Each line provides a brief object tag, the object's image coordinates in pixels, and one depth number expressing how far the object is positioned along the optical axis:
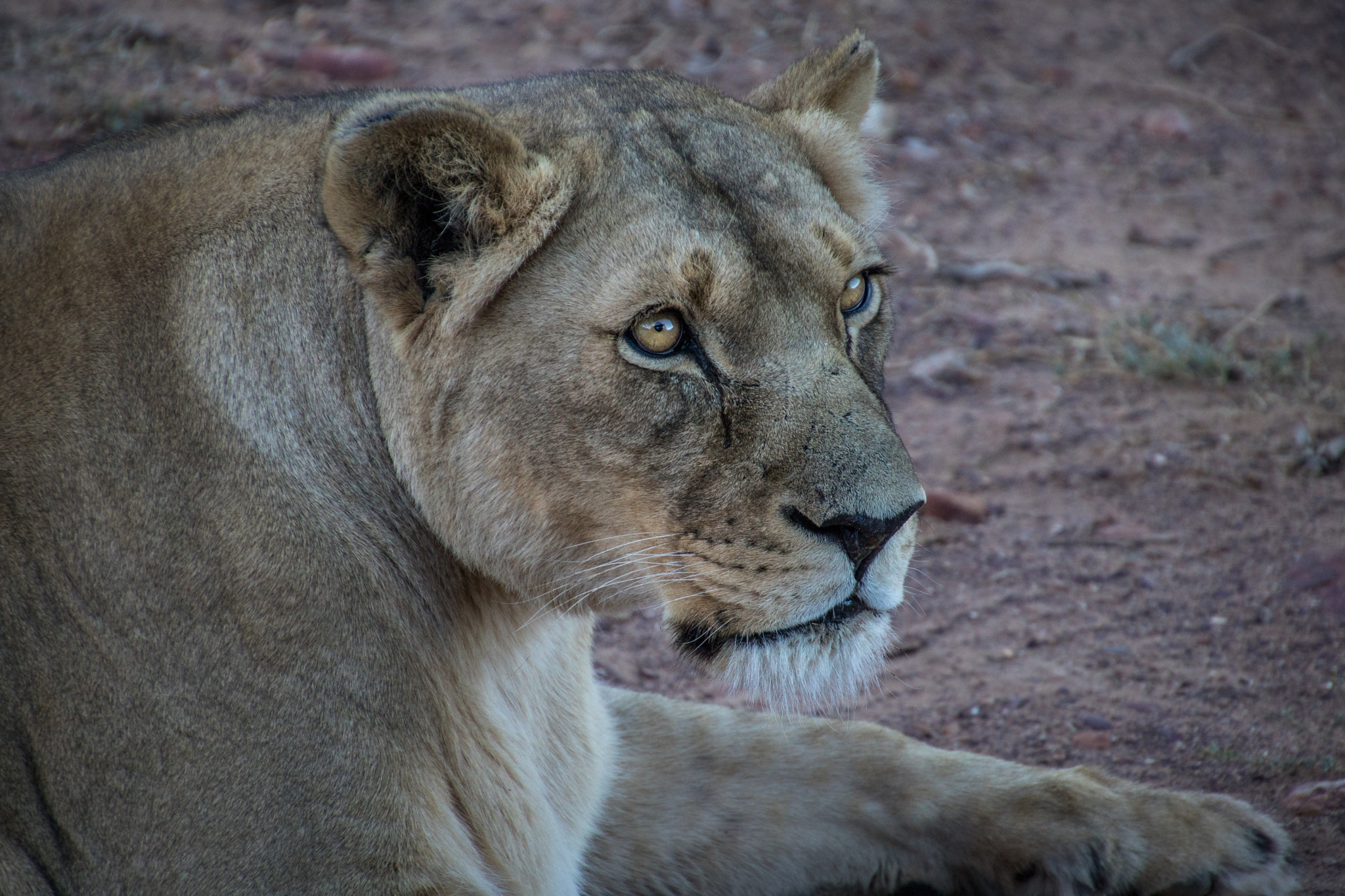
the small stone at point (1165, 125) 16.95
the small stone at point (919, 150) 15.90
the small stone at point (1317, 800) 6.84
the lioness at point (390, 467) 5.09
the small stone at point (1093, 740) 7.74
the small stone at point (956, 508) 10.20
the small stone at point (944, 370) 12.14
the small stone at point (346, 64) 14.75
